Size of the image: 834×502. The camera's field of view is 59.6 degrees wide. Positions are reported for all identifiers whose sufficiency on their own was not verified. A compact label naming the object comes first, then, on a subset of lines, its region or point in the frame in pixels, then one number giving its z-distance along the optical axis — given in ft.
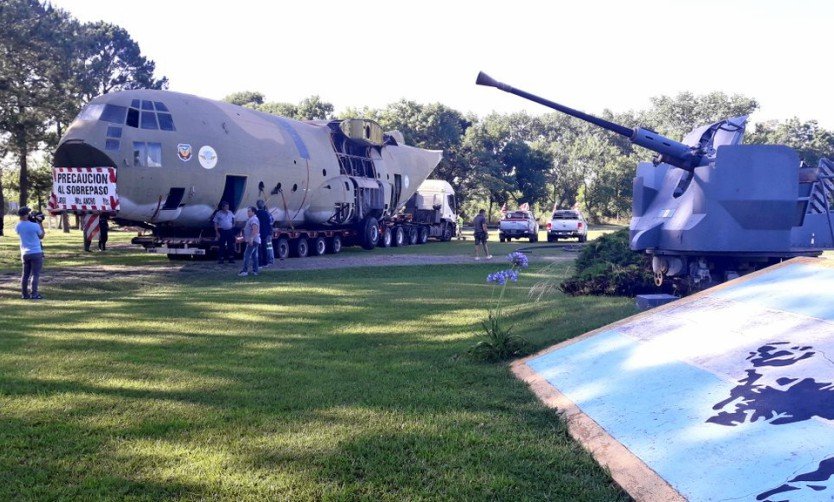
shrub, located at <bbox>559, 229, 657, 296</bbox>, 39.63
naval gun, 30.81
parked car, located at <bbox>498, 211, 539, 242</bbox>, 124.98
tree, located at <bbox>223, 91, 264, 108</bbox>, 291.58
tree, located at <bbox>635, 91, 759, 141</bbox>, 278.38
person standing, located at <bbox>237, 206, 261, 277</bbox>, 59.62
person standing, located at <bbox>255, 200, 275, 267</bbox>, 66.74
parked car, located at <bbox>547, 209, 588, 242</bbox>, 121.19
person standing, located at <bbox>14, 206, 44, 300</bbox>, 43.78
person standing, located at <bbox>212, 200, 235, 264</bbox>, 68.64
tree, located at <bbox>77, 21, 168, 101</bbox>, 162.78
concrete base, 11.62
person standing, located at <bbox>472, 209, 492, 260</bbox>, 81.25
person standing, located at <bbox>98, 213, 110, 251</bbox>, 86.06
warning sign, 60.80
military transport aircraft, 61.52
